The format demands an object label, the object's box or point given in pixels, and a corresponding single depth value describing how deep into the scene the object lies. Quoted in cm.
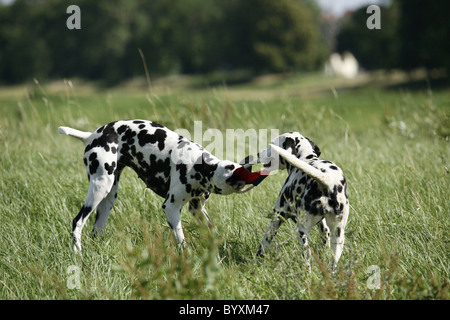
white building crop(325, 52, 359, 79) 5049
